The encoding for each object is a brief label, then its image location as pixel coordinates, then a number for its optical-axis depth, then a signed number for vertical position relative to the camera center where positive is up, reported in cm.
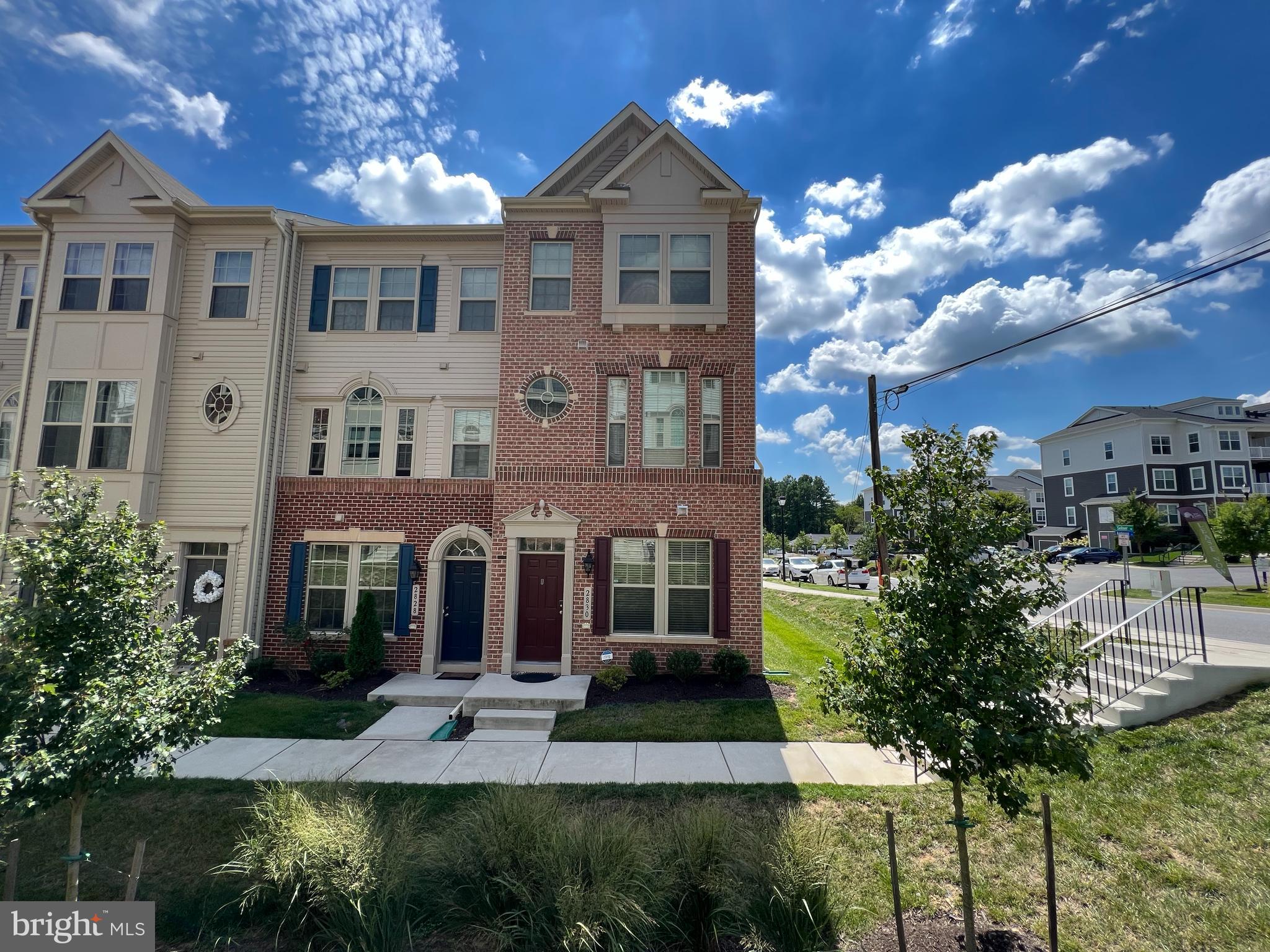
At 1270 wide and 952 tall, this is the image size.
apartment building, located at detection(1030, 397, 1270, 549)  4025 +663
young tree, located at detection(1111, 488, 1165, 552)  3650 +169
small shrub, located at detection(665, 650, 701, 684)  1061 -247
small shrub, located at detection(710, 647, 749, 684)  1053 -245
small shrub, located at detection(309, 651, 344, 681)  1114 -267
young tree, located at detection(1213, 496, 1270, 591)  2220 +76
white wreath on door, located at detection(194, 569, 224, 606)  1174 -126
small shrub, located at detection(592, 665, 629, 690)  1041 -269
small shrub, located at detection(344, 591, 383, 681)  1103 -225
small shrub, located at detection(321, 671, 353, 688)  1074 -290
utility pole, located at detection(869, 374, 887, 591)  1582 +338
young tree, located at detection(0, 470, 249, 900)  382 -109
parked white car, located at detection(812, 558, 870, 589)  3231 -213
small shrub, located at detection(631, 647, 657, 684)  1068 -252
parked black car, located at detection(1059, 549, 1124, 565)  3816 -81
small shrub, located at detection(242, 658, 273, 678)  1142 -285
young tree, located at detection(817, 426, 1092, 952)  392 -89
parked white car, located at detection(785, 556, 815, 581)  3722 -200
